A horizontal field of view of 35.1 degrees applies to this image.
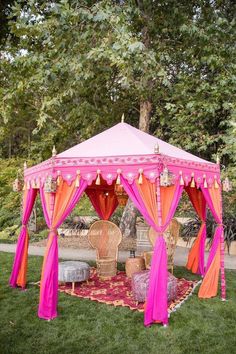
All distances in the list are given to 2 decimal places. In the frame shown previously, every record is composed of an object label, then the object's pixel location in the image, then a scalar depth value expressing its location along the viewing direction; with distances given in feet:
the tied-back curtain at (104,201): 31.99
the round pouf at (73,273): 23.54
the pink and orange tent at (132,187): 18.90
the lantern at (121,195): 29.66
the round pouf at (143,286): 20.30
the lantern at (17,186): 25.34
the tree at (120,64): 30.78
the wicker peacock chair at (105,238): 28.07
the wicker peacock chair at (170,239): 26.94
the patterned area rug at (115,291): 20.94
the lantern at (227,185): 24.58
